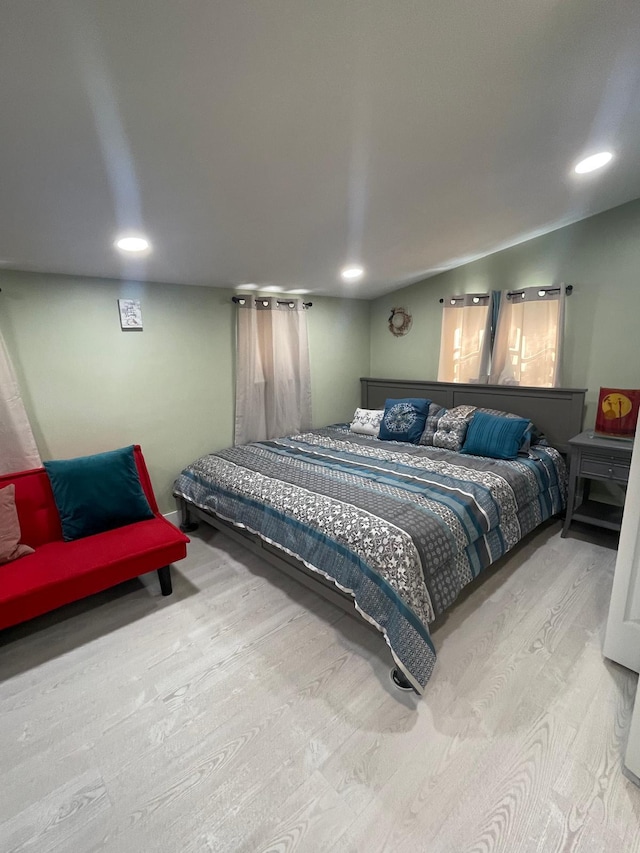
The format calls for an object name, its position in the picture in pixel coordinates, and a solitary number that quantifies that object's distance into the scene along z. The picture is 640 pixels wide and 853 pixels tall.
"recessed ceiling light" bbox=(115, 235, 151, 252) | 2.04
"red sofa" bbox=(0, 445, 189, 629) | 1.79
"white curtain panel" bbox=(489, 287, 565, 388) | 3.06
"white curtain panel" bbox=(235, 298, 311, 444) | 3.35
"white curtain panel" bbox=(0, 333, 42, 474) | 2.23
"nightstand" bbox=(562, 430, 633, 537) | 2.43
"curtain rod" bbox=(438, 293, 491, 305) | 3.40
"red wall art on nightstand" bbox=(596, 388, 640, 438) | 2.59
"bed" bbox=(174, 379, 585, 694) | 1.63
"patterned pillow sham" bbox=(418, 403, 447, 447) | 3.31
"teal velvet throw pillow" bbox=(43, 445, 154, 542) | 2.23
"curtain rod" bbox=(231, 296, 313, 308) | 3.23
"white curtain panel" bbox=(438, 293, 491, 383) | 3.43
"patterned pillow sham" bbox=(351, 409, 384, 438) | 3.68
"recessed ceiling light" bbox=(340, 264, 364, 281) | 3.08
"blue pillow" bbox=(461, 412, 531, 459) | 2.82
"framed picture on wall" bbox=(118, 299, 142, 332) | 2.70
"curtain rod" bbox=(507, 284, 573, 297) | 3.00
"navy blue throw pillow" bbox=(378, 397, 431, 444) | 3.38
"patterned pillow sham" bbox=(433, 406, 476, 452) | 3.12
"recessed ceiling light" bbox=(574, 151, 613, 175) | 1.90
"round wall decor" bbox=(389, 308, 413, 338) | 4.07
